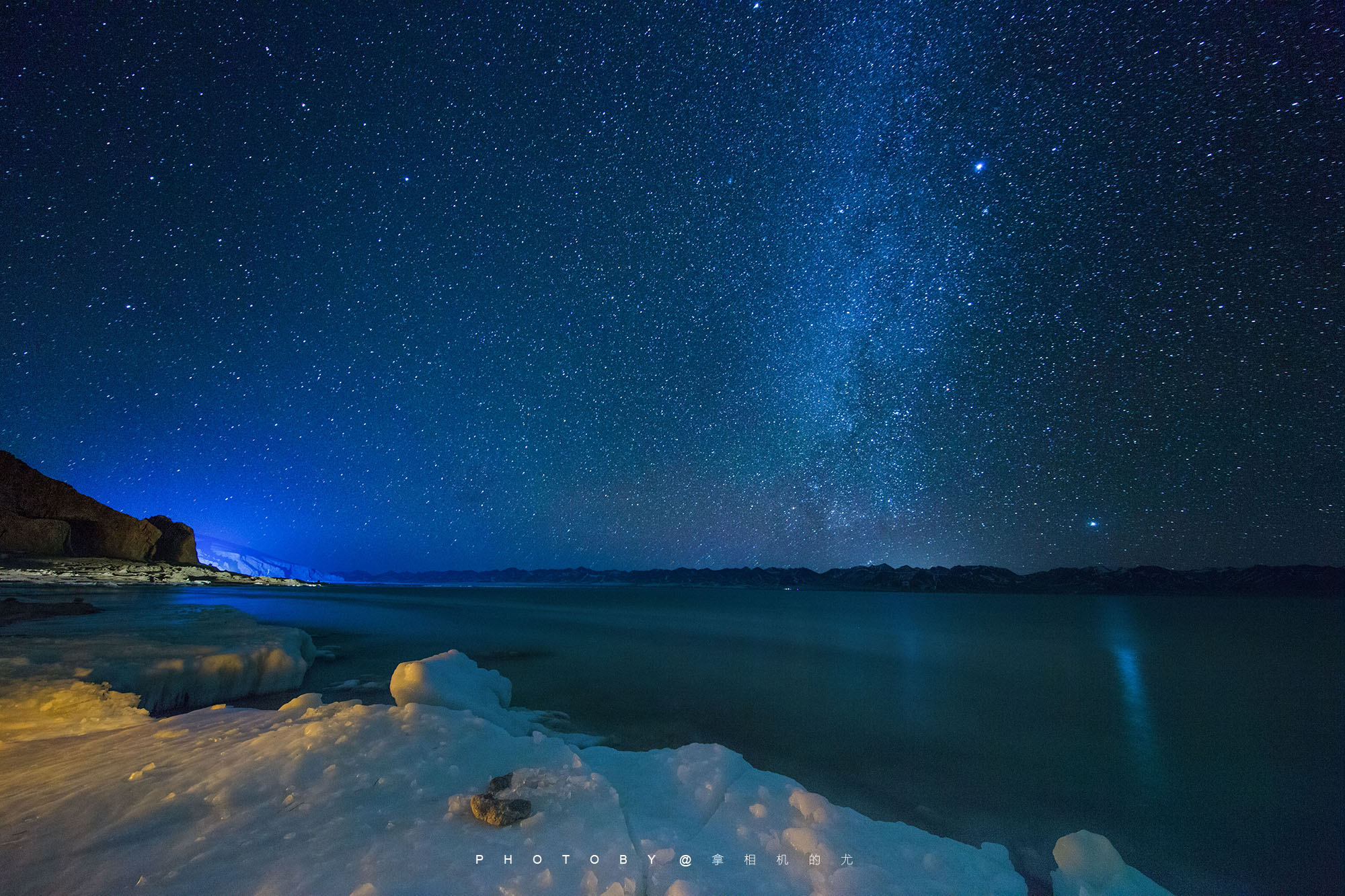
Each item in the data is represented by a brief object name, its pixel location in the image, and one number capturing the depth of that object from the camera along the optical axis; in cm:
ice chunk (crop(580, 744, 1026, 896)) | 338
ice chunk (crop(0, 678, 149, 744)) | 566
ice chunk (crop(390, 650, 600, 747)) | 696
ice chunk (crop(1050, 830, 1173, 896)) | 385
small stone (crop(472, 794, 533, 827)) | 354
